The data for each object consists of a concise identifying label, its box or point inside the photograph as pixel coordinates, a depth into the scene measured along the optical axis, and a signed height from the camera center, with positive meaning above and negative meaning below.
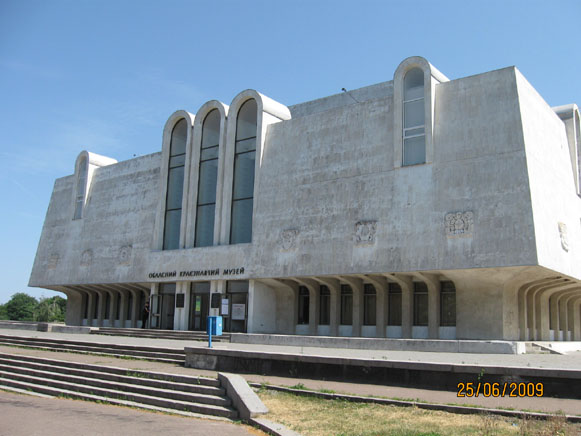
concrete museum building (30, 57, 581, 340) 23.56 +6.41
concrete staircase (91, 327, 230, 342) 27.31 +0.96
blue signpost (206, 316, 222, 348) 19.66 +0.95
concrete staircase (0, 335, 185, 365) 18.73 +0.13
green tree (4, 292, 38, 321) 93.12 +6.65
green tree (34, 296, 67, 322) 62.41 +4.89
